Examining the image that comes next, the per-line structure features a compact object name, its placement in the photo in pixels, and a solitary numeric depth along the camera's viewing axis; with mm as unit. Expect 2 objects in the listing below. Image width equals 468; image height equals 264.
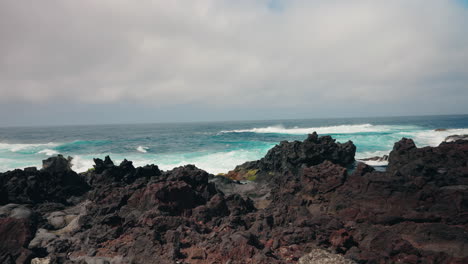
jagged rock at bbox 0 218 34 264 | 5977
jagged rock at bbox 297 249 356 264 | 5231
